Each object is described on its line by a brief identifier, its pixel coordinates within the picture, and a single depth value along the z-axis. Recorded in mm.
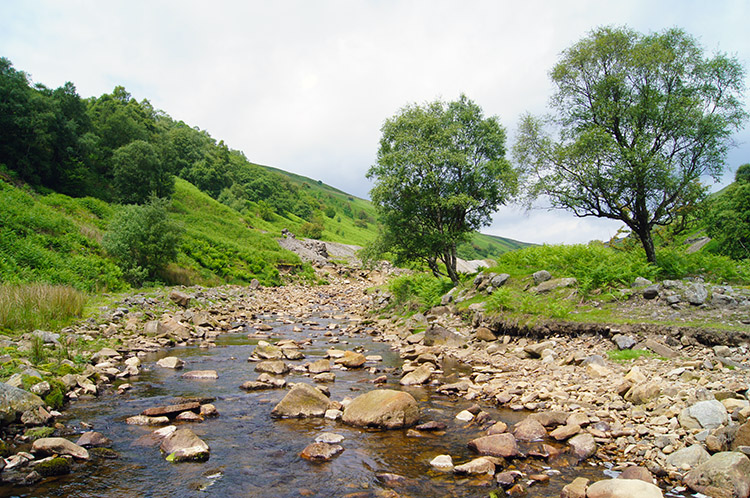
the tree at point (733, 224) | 25016
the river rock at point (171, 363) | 13641
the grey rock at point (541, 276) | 19094
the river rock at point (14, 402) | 7160
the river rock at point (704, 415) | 6926
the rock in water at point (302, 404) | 9547
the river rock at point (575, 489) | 5793
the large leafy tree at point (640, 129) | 17344
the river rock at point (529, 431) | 8008
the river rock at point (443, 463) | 6938
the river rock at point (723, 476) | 5441
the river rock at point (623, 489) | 5400
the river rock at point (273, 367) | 13469
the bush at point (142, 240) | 30469
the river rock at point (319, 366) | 13812
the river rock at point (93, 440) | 7285
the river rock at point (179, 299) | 25812
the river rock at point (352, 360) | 14929
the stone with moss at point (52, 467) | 6133
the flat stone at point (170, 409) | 8906
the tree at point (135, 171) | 54594
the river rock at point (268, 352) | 15662
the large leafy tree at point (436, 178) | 24641
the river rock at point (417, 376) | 12445
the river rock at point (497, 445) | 7305
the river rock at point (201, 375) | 12559
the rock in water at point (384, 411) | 8891
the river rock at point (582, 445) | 7199
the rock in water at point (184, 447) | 7051
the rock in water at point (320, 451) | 7297
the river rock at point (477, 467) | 6711
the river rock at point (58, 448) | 6642
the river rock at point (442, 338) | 17703
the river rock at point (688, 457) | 6262
